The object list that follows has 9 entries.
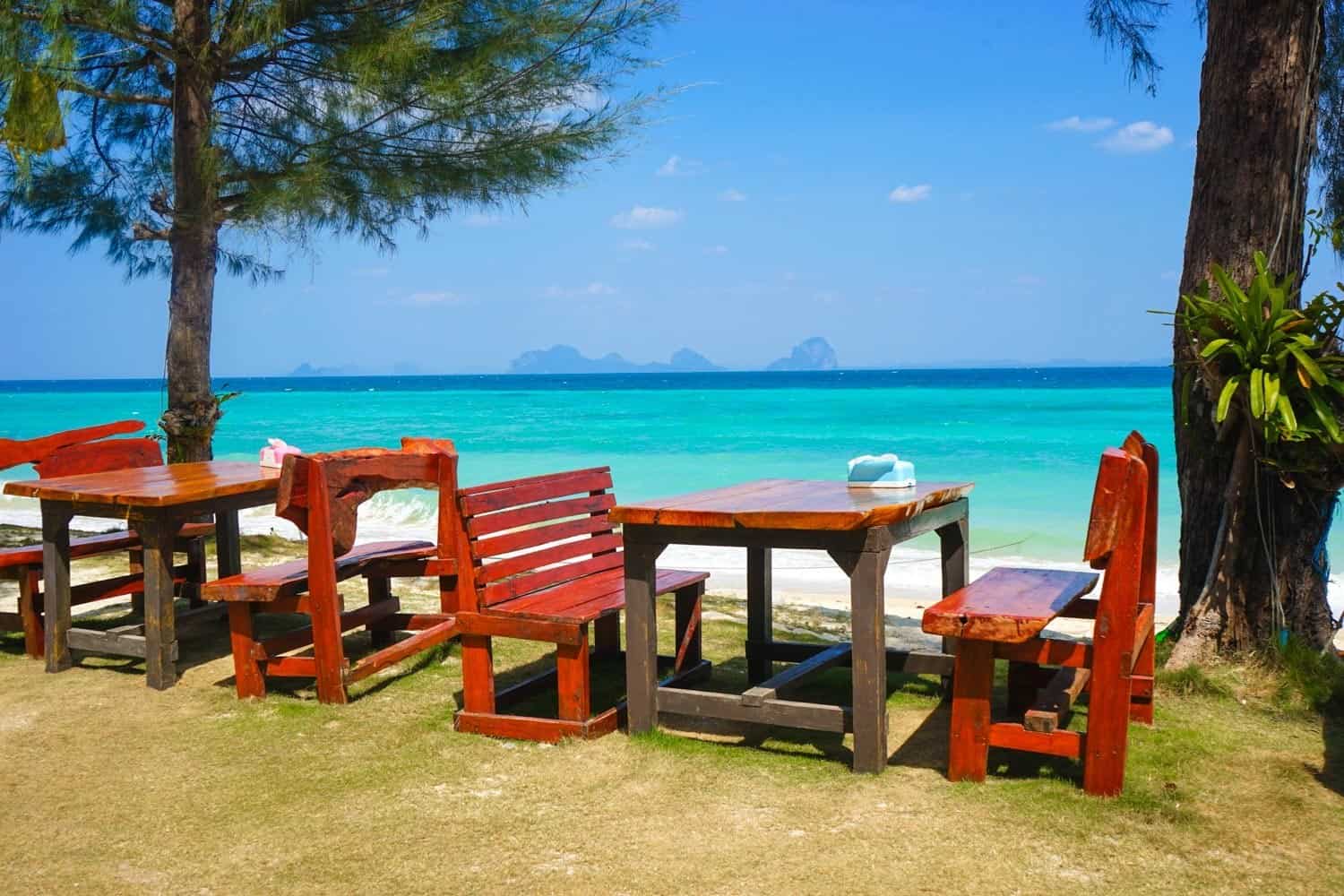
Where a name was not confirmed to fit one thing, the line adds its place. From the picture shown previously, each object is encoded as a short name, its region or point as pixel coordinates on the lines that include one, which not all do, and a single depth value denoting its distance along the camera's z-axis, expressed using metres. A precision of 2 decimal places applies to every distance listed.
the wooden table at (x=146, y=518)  4.05
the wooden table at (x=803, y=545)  3.02
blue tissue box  3.57
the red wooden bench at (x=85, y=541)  4.61
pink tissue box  4.89
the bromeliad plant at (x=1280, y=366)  3.61
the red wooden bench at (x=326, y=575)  3.70
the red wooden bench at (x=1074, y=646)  2.77
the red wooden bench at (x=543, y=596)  3.44
